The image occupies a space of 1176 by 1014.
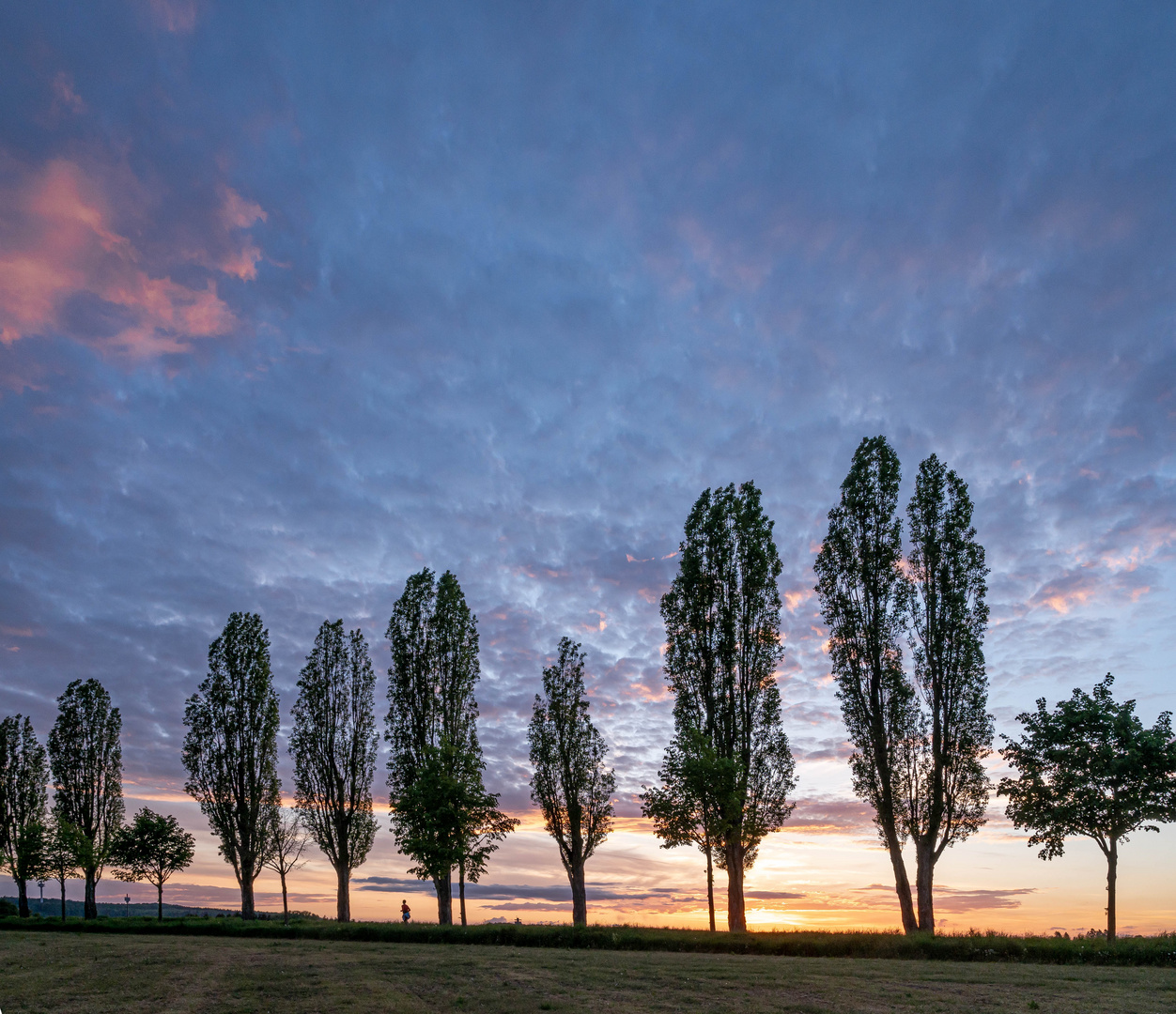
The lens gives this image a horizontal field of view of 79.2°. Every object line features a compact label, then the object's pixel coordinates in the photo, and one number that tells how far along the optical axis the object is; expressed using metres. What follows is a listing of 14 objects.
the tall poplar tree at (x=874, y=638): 33.12
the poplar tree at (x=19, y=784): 63.31
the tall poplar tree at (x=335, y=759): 45.75
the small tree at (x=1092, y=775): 29.83
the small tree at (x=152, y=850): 52.88
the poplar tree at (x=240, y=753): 48.88
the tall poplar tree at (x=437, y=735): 36.75
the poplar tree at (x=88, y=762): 61.84
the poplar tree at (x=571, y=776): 39.91
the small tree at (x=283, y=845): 49.97
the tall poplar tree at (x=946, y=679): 31.58
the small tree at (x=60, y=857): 56.06
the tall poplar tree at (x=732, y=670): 33.88
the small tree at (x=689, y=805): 33.34
